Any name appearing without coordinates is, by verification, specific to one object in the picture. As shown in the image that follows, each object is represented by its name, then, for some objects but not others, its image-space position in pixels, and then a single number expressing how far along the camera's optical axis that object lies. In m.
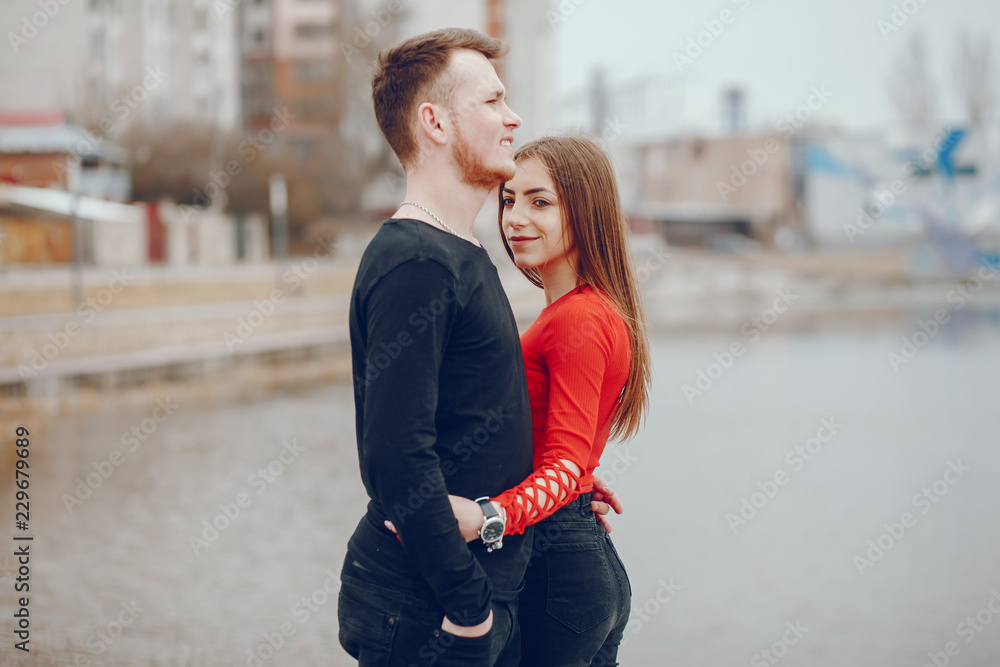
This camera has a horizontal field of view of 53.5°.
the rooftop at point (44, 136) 34.66
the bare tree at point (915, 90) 60.12
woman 2.20
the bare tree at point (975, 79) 58.28
